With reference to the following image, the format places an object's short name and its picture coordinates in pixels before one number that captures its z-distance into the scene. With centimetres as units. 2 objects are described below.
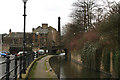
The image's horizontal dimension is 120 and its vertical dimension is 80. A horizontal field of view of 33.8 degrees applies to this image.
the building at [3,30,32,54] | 8994
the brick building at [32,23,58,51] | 9450
